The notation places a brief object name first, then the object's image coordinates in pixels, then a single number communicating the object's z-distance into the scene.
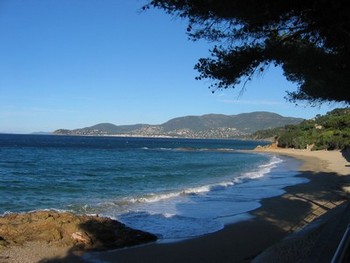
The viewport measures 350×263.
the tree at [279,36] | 6.61
